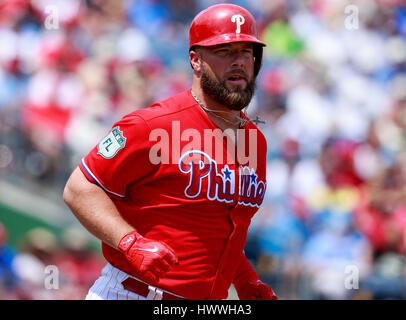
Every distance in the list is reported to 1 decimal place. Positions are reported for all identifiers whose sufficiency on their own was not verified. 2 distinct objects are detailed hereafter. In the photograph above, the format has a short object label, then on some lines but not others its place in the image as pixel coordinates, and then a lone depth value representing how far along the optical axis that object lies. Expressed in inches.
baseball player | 231.1
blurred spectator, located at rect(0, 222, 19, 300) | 474.0
